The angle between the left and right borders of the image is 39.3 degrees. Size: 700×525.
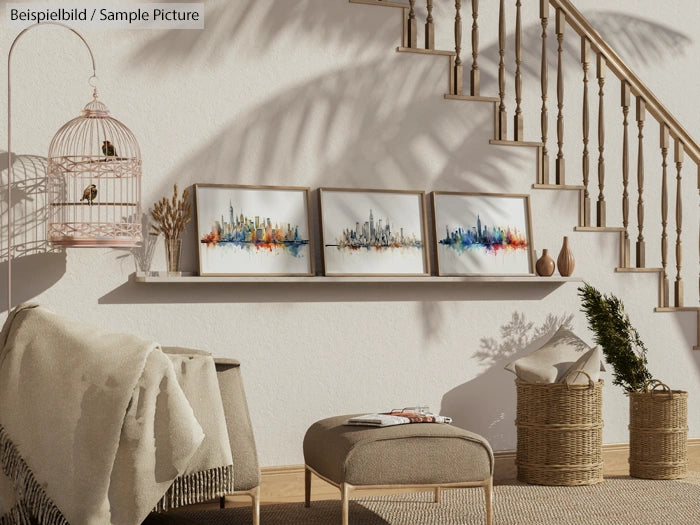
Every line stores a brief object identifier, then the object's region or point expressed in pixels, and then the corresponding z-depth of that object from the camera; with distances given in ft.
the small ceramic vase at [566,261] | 17.13
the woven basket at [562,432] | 15.84
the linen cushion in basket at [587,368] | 16.06
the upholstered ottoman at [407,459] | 12.25
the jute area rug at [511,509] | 13.97
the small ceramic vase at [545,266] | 16.96
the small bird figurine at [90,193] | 14.23
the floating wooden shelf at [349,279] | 14.74
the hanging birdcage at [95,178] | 14.29
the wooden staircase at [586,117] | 16.97
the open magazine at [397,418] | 12.91
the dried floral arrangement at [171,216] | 14.87
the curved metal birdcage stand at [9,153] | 13.91
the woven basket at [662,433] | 16.52
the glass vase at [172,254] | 14.87
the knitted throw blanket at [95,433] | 10.98
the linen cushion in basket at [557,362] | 16.08
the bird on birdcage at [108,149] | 14.02
